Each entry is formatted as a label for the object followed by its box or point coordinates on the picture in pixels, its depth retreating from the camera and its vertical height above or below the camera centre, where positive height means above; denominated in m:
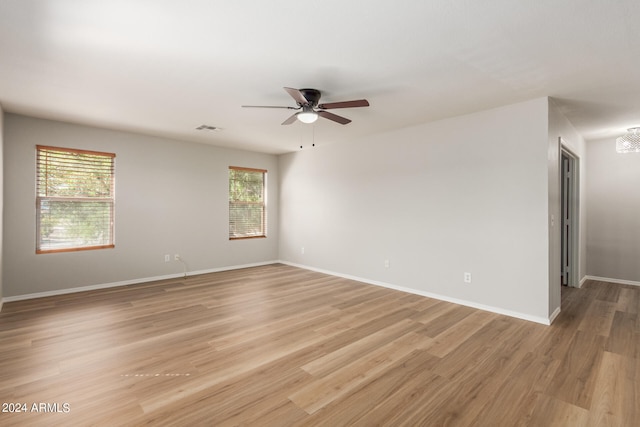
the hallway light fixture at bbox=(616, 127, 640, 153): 4.41 +1.07
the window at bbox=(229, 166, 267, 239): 6.62 +0.22
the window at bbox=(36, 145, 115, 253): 4.50 +0.18
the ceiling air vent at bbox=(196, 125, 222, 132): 4.83 +1.35
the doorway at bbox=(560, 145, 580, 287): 5.00 +0.00
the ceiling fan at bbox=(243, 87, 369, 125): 3.06 +1.10
